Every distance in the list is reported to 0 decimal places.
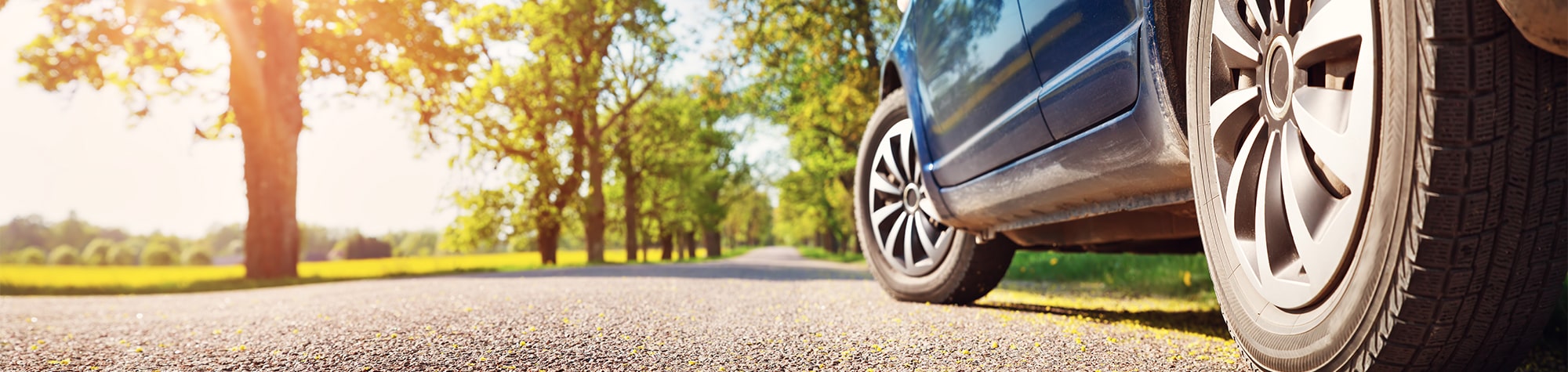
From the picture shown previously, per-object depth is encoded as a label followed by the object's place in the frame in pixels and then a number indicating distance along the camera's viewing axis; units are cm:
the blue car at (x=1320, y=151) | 107
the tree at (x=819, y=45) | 1205
